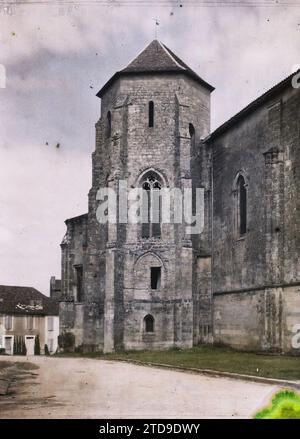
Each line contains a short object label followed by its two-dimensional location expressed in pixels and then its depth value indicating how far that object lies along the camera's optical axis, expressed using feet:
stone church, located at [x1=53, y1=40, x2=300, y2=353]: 75.15
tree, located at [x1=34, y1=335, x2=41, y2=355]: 155.51
